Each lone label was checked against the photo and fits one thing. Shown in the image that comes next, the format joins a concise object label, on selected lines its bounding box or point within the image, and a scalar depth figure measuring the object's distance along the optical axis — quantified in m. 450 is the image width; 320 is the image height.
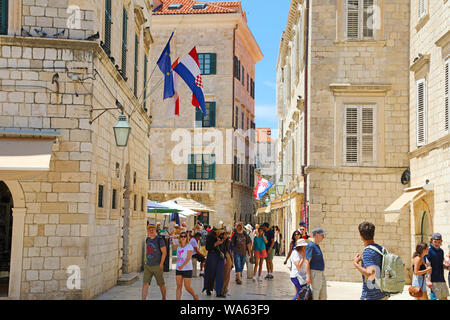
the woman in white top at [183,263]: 13.05
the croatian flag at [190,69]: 17.16
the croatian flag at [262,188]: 33.00
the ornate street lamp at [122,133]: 13.38
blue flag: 17.16
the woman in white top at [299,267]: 10.79
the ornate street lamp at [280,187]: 29.20
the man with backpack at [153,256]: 12.63
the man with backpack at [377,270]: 7.79
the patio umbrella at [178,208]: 24.80
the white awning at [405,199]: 17.52
